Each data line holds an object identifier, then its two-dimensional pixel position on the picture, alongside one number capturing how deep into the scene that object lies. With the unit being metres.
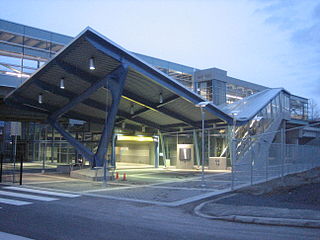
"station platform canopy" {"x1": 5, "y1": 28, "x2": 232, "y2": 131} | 19.80
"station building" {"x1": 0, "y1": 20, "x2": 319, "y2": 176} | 21.48
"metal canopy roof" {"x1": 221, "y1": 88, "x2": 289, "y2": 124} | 29.84
